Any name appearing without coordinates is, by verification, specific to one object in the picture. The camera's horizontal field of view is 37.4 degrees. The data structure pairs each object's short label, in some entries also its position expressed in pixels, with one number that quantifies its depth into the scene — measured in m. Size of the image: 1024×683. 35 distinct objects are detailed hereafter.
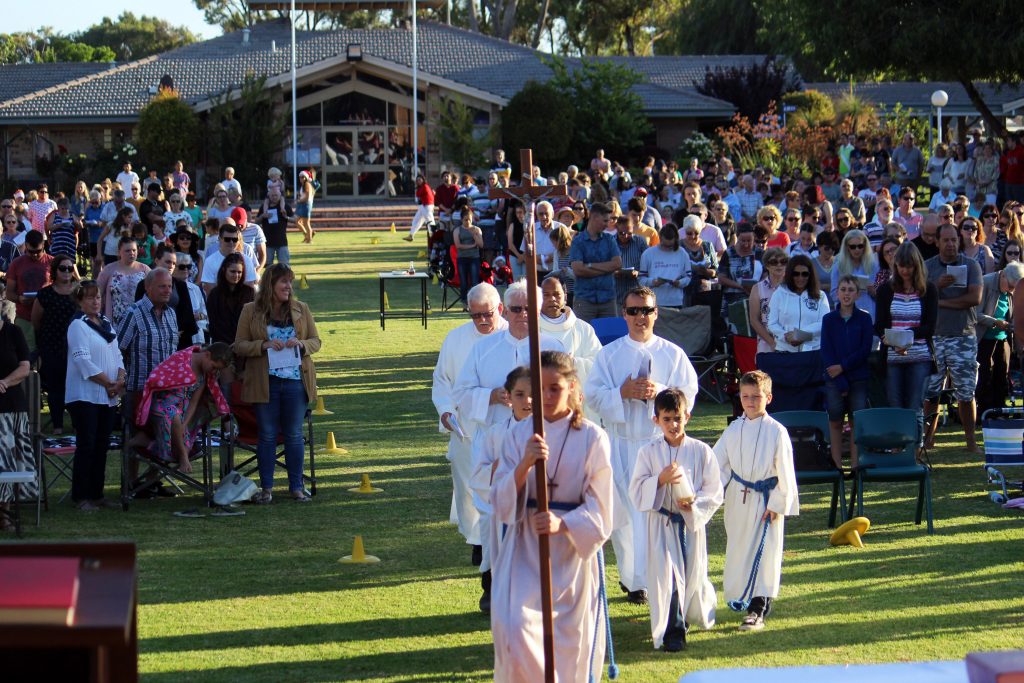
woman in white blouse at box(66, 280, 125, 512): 11.78
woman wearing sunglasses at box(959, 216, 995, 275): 14.81
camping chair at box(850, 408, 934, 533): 11.38
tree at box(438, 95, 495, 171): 47.09
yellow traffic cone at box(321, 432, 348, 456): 14.40
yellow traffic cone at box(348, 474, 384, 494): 12.75
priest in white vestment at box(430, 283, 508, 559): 9.59
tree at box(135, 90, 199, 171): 45.47
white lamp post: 37.16
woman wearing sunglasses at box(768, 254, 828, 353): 13.50
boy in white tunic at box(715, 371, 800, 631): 8.84
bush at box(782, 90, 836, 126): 41.88
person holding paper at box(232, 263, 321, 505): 12.03
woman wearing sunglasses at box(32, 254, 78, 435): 14.02
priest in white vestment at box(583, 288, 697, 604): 9.18
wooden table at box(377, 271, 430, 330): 22.39
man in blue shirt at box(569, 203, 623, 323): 16.23
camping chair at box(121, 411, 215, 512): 11.98
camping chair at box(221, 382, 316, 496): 12.38
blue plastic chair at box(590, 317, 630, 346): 14.06
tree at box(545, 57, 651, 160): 46.47
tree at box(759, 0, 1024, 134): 26.23
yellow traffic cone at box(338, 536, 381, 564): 10.45
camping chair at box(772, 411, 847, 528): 11.32
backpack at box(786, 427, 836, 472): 11.41
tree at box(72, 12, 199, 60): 107.81
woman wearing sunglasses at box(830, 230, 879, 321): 14.69
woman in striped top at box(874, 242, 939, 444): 13.00
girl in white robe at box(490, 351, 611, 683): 6.81
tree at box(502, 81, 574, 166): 45.72
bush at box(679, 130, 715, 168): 42.84
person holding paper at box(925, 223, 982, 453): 13.86
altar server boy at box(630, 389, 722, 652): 8.41
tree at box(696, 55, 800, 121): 50.84
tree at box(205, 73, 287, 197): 46.78
